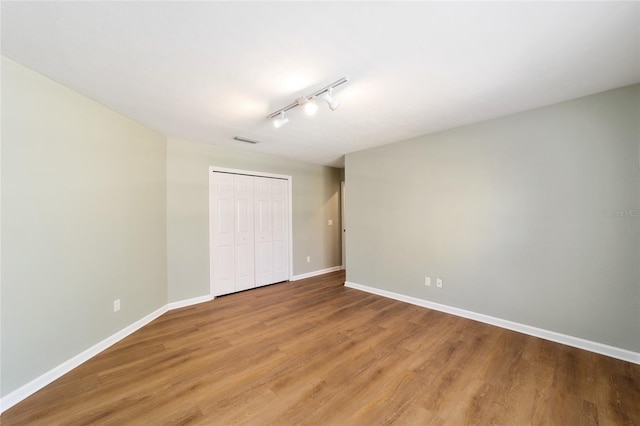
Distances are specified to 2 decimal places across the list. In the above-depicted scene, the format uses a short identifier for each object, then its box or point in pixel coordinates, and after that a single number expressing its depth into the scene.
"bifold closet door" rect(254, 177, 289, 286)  4.46
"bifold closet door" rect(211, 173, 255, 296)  3.94
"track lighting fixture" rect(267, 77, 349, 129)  2.02
